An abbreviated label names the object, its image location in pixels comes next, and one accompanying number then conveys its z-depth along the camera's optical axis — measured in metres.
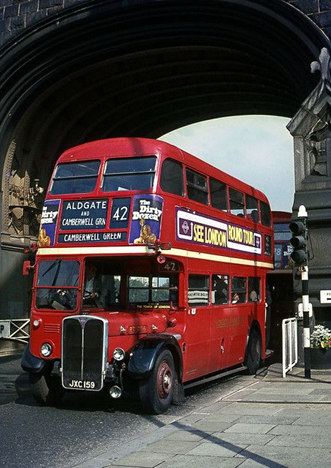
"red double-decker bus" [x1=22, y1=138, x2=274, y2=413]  10.03
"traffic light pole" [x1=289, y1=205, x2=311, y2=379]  12.71
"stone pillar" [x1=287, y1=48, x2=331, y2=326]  15.80
